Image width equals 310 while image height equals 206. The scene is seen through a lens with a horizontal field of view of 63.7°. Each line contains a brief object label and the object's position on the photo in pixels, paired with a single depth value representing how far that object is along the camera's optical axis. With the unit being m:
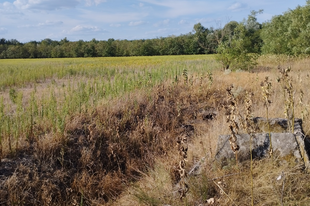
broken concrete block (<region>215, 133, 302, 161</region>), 3.12
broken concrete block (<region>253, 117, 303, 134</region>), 3.96
